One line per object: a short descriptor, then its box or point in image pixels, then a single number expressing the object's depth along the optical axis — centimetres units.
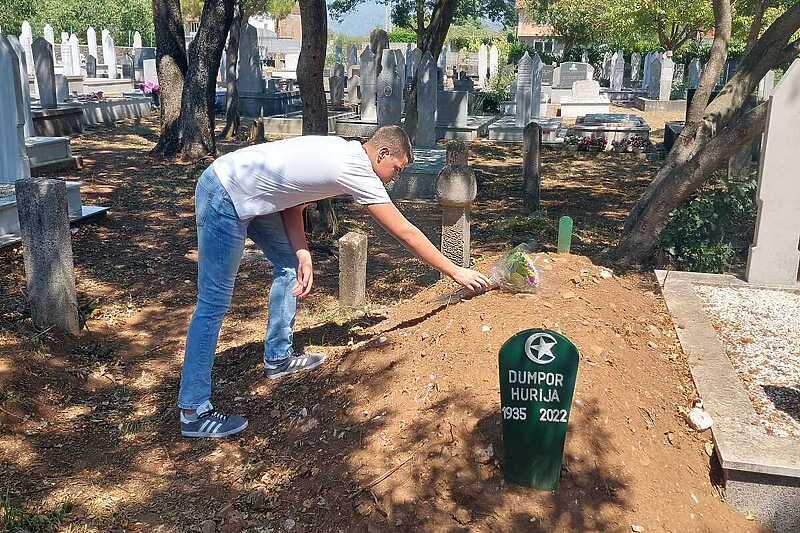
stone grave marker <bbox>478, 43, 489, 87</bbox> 3756
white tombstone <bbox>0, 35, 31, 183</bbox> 740
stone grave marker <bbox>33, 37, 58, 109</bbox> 1483
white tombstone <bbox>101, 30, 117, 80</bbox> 3108
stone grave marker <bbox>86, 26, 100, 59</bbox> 3459
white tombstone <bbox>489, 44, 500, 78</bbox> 3958
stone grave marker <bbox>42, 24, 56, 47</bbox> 3188
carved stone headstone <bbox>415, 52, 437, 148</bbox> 1445
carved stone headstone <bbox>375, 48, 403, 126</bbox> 1402
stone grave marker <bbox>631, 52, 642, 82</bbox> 3716
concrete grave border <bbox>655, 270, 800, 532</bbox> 323
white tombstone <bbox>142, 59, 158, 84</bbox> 2483
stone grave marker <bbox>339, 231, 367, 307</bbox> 580
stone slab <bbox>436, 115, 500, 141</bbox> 1700
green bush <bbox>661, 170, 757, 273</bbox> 640
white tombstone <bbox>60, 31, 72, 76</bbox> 2934
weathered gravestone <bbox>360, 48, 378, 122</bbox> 1672
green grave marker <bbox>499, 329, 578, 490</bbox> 280
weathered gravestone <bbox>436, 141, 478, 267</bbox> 558
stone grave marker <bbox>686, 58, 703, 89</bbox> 2643
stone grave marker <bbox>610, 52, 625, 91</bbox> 3325
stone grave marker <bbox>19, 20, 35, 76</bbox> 2858
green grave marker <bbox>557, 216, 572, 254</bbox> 574
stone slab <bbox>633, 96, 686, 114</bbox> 2572
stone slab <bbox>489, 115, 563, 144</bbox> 1703
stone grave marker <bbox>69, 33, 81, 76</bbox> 2916
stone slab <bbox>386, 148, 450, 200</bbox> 1077
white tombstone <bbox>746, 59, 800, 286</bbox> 561
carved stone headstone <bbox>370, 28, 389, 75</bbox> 1714
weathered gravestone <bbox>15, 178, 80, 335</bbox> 510
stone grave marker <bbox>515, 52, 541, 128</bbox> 1828
